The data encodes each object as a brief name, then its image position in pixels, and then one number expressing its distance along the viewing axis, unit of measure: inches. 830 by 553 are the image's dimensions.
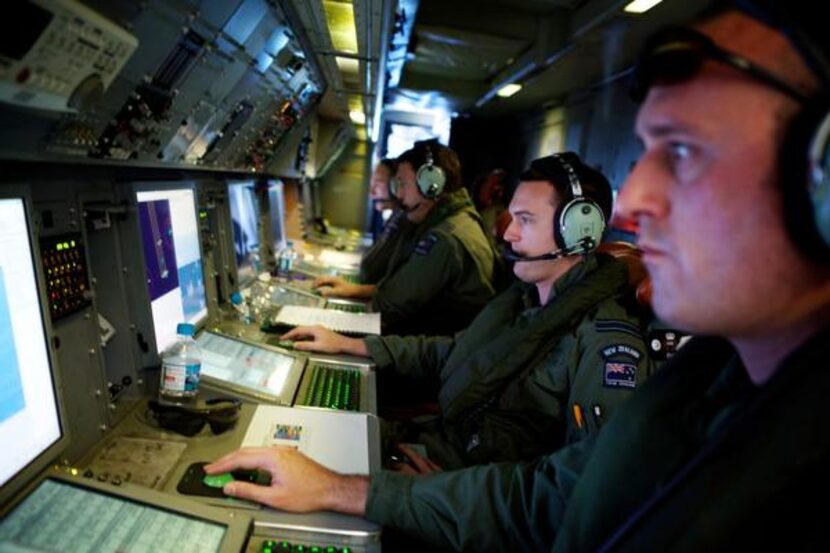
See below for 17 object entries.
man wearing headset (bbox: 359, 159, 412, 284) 147.5
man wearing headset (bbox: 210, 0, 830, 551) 22.3
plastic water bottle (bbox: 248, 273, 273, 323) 94.7
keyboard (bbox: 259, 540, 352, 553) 36.6
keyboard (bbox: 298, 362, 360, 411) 61.9
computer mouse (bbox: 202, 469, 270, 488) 42.4
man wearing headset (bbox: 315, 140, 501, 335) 107.9
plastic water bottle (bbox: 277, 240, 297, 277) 137.6
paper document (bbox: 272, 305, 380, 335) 90.7
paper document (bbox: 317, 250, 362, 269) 177.3
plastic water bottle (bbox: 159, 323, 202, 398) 52.9
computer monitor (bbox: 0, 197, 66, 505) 33.2
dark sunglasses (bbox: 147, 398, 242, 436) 49.9
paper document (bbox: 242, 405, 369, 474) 48.8
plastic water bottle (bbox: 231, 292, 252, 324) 87.1
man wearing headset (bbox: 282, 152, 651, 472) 52.9
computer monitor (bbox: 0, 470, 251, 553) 31.3
